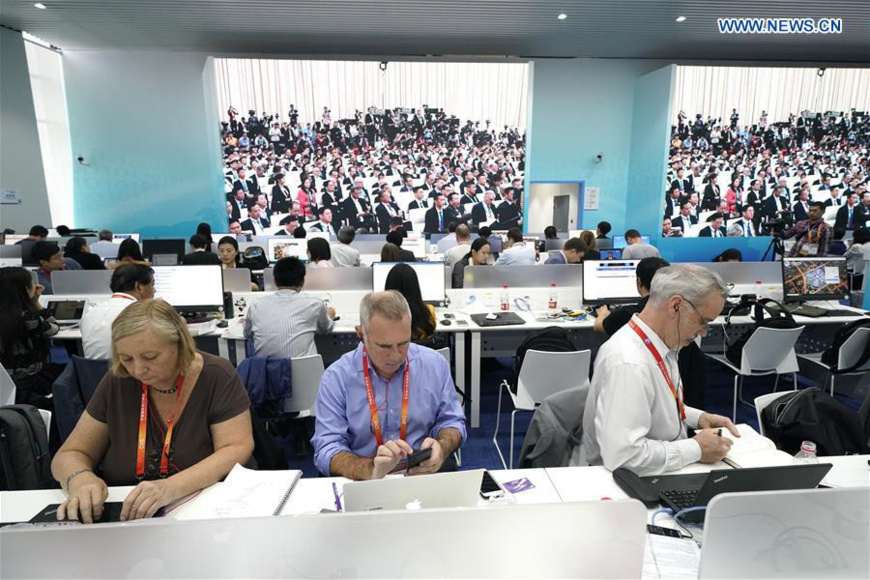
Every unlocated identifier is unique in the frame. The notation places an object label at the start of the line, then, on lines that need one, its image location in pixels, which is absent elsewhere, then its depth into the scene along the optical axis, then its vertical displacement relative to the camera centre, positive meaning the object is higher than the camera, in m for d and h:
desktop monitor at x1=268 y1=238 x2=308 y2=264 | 6.81 -0.56
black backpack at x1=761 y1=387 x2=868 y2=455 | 1.90 -0.86
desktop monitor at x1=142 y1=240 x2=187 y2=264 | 6.63 -0.54
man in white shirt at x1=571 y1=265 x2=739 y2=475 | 1.53 -0.60
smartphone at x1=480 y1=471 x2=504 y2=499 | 1.43 -0.85
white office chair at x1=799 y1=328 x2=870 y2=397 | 3.33 -1.00
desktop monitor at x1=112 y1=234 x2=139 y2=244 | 8.21 -0.49
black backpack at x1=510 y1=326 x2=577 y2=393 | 2.97 -0.84
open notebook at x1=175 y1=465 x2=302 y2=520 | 1.36 -0.86
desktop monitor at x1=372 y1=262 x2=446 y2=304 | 4.22 -0.61
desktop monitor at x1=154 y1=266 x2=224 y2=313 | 3.96 -0.65
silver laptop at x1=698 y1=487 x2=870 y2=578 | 0.94 -0.66
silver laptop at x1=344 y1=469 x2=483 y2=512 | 1.05 -0.64
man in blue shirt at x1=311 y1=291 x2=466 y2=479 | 1.64 -0.71
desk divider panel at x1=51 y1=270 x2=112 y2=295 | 4.25 -0.64
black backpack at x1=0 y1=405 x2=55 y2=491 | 1.65 -0.85
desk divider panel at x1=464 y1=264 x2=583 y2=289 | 4.42 -0.63
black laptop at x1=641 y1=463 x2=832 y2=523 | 1.23 -0.71
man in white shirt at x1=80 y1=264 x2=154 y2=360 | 2.61 -0.55
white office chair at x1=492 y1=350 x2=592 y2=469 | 2.84 -1.01
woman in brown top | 1.53 -0.69
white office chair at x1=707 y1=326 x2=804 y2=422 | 3.29 -1.03
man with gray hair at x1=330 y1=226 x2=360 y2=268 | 5.84 -0.54
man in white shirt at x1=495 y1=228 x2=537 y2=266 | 5.45 -0.54
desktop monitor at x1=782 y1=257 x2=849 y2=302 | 4.20 -0.63
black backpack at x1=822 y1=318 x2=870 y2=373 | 3.37 -0.94
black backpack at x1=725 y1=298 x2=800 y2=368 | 3.36 -0.82
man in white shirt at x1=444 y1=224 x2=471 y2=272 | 6.07 -0.52
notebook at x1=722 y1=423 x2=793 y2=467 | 1.63 -0.86
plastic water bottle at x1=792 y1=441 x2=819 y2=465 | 1.66 -0.87
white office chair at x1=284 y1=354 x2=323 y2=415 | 2.87 -1.05
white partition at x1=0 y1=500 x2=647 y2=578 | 0.83 -0.60
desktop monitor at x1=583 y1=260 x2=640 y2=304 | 4.22 -0.67
